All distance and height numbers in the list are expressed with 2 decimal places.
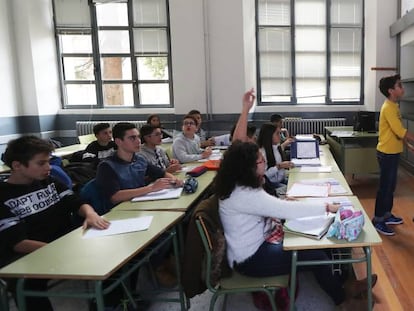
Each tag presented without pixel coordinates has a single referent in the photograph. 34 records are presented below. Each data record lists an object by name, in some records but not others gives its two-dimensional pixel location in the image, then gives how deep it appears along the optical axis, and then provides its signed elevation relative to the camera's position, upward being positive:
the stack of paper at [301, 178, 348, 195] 2.45 -0.62
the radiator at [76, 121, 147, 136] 7.03 -0.39
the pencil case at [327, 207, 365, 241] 1.71 -0.60
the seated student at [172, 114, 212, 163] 4.01 -0.49
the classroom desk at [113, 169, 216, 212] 2.25 -0.63
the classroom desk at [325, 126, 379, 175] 5.14 -0.81
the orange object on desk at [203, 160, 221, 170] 3.44 -0.60
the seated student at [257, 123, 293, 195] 3.41 -0.54
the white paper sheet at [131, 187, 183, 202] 2.45 -0.61
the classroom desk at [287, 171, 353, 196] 2.75 -0.62
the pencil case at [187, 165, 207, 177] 3.17 -0.60
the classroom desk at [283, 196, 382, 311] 1.67 -0.66
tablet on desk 3.73 -0.53
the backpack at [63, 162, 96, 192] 3.37 -0.62
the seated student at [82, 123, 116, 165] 4.23 -0.44
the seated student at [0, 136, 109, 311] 1.82 -0.53
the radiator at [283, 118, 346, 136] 6.79 -0.51
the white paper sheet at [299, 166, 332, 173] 3.14 -0.62
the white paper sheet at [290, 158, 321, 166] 3.44 -0.61
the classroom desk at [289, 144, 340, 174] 3.21 -0.63
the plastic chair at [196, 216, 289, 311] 1.77 -0.90
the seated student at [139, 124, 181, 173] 3.37 -0.40
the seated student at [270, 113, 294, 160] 3.98 -0.54
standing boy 3.28 -0.48
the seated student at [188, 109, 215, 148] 5.20 -0.54
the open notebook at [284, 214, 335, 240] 1.77 -0.64
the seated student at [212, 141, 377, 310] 1.82 -0.56
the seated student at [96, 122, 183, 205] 2.44 -0.47
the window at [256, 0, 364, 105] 7.07 +0.86
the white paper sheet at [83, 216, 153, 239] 1.87 -0.63
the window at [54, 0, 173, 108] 7.04 +0.99
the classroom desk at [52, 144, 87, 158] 4.80 -0.60
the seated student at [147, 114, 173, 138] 5.29 -0.26
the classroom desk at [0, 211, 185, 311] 1.46 -0.64
